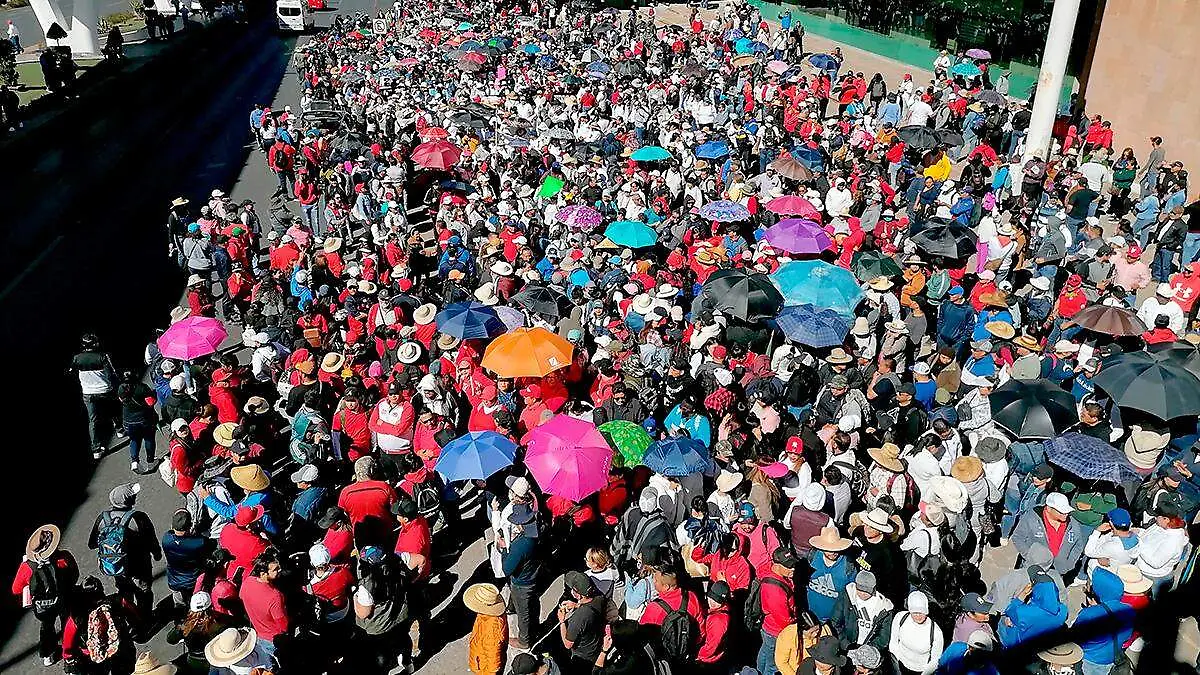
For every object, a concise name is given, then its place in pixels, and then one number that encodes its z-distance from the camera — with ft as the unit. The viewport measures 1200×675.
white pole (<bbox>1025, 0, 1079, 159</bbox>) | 53.72
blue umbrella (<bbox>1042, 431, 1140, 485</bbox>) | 23.67
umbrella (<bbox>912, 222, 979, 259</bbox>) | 36.88
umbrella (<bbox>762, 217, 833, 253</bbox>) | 39.17
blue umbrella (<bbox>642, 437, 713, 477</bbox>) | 24.14
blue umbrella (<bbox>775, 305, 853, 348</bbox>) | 30.50
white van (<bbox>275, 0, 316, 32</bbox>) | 162.33
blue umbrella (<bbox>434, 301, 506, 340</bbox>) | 31.94
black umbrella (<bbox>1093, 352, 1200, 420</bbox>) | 25.80
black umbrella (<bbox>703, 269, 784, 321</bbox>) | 32.32
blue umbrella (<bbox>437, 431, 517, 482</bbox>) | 24.59
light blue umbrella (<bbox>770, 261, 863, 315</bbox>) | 32.91
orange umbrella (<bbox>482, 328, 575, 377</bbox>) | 28.35
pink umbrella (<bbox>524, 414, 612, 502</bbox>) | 23.71
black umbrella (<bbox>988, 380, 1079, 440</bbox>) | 25.32
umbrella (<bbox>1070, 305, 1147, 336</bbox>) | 30.45
